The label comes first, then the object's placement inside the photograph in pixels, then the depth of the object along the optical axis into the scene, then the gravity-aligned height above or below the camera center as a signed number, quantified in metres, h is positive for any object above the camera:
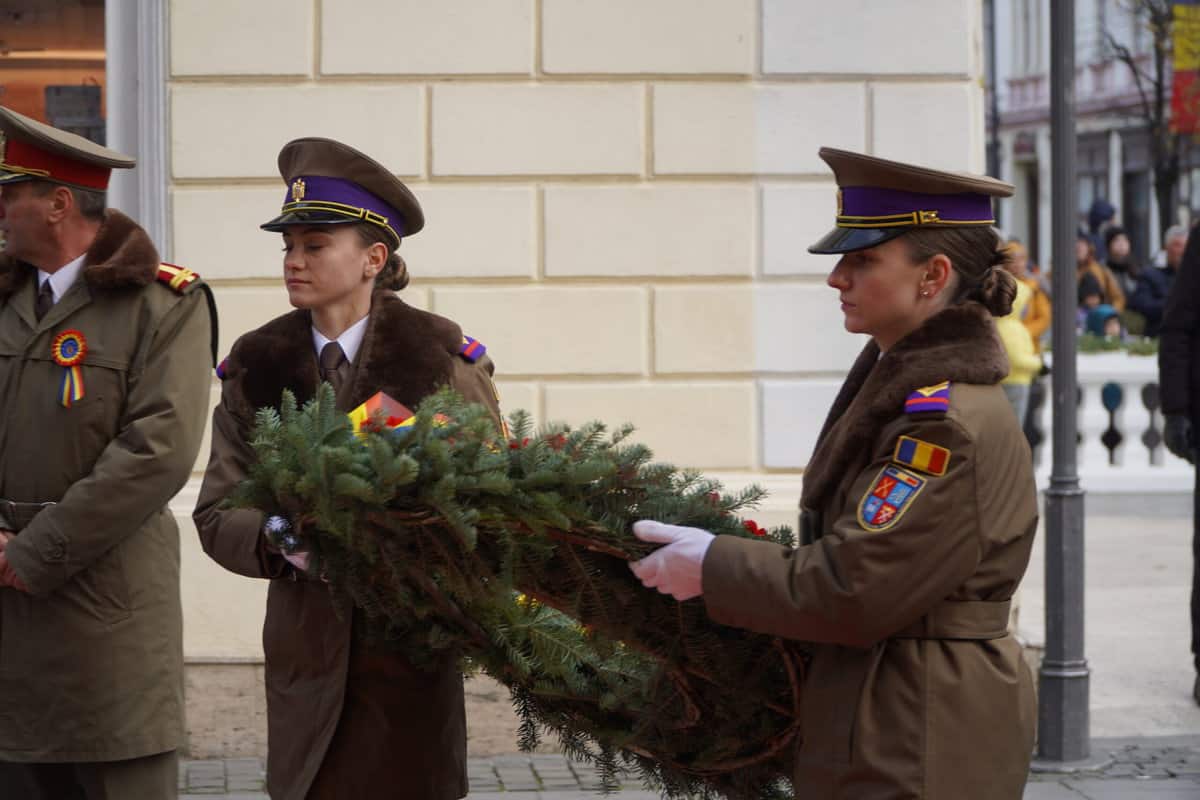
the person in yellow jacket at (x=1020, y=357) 11.88 +0.28
